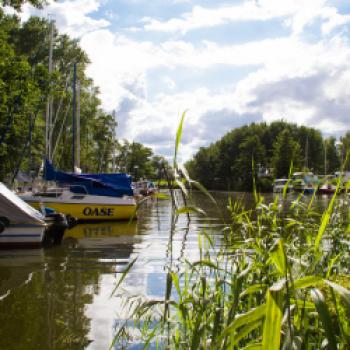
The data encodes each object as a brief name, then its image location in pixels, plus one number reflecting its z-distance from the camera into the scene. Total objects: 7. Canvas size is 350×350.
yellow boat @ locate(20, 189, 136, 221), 20.47
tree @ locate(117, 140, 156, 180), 84.88
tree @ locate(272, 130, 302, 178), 66.62
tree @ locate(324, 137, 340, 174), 86.57
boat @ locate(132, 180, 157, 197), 45.69
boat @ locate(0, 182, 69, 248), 12.71
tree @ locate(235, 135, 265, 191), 76.06
